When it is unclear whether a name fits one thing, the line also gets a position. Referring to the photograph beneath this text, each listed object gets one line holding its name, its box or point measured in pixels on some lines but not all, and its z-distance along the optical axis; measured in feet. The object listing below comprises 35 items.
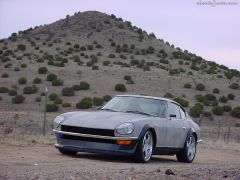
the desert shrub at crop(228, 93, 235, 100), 188.65
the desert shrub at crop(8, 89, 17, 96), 163.89
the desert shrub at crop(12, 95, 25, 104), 154.20
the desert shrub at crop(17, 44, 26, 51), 244.98
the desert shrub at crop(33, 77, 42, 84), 179.57
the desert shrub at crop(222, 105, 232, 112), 166.71
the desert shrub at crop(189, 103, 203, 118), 151.84
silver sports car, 38.29
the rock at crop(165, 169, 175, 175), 32.49
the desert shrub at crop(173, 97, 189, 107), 162.63
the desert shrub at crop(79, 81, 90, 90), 175.22
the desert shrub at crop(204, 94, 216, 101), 181.88
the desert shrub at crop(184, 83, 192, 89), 192.75
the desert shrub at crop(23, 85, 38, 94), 165.73
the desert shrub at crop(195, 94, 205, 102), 177.17
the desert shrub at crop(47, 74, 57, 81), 182.19
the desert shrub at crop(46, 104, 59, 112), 144.15
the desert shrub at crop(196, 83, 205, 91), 193.67
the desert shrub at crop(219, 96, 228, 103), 182.91
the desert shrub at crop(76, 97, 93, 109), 149.43
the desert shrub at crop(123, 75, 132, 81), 189.16
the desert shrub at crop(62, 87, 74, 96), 167.32
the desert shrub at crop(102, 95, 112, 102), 158.33
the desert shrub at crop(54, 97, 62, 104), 152.13
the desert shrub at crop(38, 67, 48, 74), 192.44
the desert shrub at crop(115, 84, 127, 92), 175.83
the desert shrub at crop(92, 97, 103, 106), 153.38
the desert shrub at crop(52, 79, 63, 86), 177.99
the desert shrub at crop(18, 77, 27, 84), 178.50
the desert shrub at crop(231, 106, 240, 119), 161.38
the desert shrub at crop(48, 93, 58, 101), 159.84
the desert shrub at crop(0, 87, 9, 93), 166.65
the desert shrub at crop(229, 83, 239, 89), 204.90
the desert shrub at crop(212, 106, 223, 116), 163.02
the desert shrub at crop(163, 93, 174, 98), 172.65
